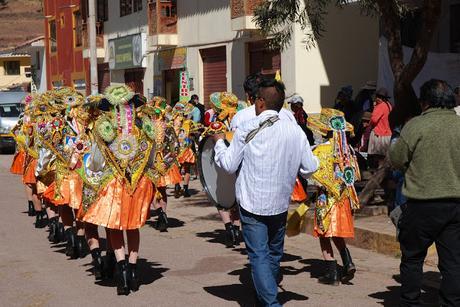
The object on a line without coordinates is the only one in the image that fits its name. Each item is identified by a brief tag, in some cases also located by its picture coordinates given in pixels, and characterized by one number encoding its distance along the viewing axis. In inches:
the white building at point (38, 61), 1937.9
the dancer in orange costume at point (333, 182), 321.1
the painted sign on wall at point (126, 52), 1205.6
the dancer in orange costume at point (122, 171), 307.3
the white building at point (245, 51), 817.5
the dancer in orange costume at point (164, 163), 481.1
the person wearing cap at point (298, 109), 571.4
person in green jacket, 243.4
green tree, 415.7
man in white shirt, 251.1
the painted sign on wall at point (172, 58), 1069.0
